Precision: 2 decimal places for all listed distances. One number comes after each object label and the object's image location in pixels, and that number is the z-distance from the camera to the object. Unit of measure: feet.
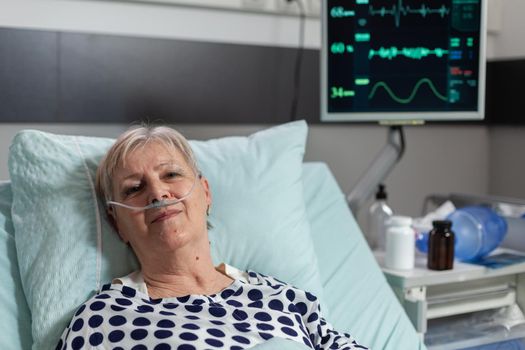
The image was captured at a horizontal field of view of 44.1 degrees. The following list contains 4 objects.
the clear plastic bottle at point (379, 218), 7.04
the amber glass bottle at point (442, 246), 6.03
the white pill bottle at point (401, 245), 6.09
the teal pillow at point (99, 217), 4.38
